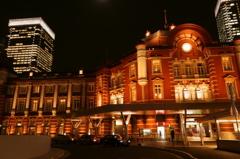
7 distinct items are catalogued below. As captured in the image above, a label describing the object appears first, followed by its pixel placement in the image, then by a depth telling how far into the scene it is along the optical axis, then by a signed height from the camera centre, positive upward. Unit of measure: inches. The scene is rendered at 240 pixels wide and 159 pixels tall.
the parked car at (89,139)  1098.7 -60.0
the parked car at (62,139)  1253.7 -66.8
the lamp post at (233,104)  486.0 +54.9
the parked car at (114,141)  920.3 -57.5
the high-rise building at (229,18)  5526.6 +2979.6
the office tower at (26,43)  5497.0 +2310.4
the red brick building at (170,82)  1094.4 +276.3
